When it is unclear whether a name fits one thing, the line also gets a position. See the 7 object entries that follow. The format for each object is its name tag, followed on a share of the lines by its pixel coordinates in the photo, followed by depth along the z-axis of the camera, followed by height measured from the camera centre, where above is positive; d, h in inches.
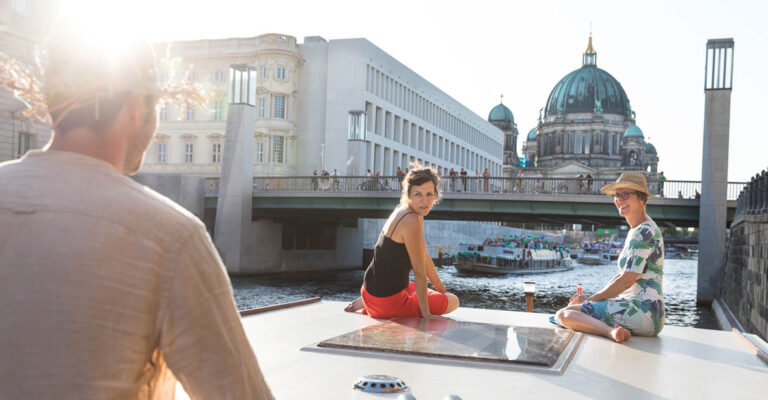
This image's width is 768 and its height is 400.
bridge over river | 1191.6 +0.7
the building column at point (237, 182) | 1427.2 +21.1
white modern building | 2172.7 +273.2
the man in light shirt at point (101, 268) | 59.3 -6.6
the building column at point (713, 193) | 1144.8 +28.8
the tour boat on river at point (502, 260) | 1966.0 -157.9
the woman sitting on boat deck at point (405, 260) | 259.8 -22.2
